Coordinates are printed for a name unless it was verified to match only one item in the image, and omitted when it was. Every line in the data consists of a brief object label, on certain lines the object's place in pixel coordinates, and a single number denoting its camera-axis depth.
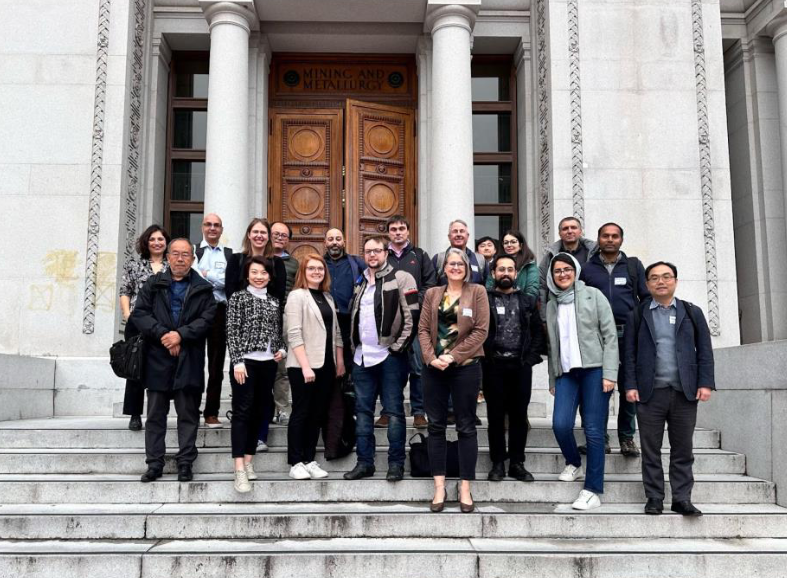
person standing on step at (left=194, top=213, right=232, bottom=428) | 7.61
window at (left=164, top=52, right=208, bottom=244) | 14.09
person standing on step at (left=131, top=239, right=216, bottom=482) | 6.67
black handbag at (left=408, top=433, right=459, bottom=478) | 6.91
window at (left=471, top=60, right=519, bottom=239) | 14.18
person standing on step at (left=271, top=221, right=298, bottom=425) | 7.63
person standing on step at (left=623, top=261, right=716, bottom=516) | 6.39
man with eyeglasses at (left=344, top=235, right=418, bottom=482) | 6.79
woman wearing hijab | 6.52
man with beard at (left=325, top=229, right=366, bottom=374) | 7.85
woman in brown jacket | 6.37
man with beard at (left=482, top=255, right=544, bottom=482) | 6.85
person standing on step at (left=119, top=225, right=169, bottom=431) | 7.59
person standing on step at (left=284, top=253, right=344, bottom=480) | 6.75
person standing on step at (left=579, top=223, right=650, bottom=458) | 7.30
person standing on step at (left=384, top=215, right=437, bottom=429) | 7.80
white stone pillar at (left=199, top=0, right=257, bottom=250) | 11.85
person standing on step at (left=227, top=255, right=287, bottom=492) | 6.53
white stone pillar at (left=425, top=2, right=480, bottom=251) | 12.03
